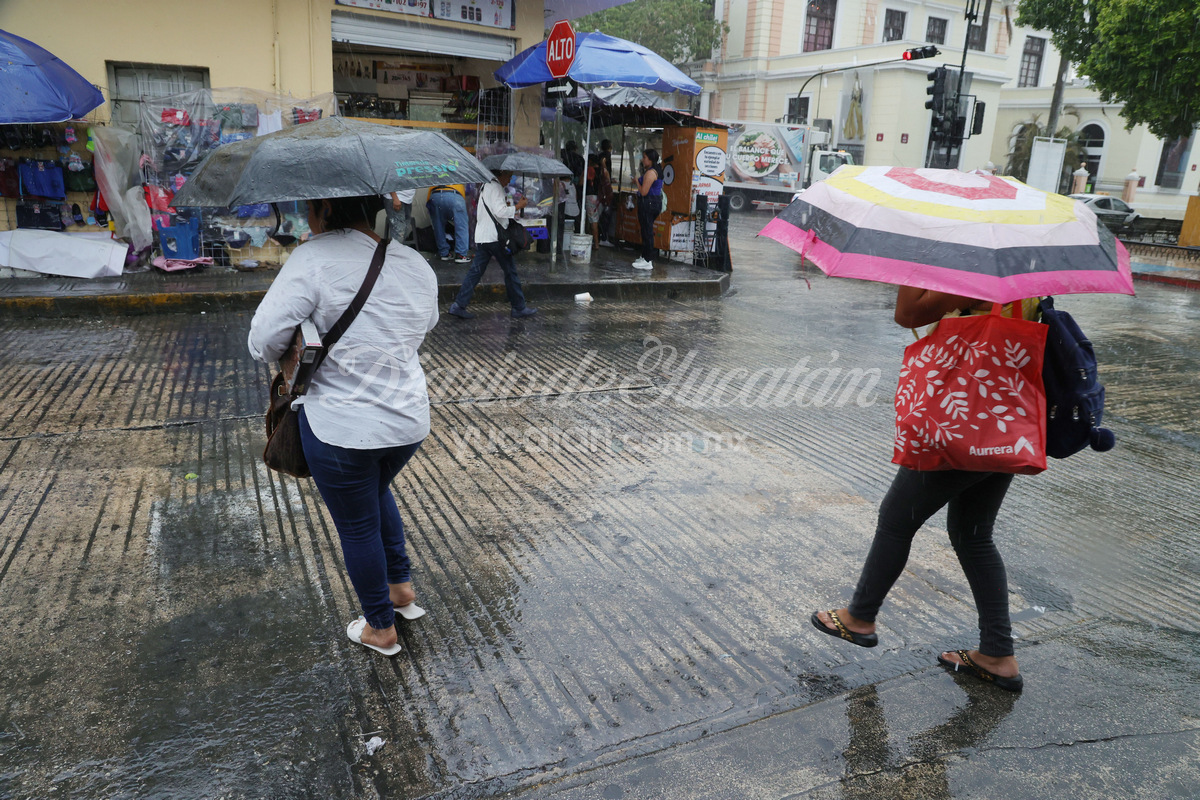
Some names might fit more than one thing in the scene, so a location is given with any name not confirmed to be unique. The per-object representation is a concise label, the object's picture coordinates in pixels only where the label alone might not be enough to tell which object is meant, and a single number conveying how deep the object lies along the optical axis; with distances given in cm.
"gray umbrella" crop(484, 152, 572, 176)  916
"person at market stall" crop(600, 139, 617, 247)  1445
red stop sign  1084
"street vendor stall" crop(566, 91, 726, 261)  1292
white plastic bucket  1229
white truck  2925
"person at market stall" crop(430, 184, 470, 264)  1210
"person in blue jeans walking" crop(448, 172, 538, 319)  875
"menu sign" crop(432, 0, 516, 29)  1214
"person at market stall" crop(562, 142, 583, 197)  1413
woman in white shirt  264
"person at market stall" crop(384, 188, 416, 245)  1130
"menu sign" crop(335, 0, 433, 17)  1153
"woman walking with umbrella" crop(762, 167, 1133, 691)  226
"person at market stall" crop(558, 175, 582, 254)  1347
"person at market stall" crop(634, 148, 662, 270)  1259
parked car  2384
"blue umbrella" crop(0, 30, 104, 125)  823
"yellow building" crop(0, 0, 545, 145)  1004
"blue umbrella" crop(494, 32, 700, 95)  1130
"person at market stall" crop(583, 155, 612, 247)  1420
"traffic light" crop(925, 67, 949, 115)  1731
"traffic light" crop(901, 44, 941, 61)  1950
